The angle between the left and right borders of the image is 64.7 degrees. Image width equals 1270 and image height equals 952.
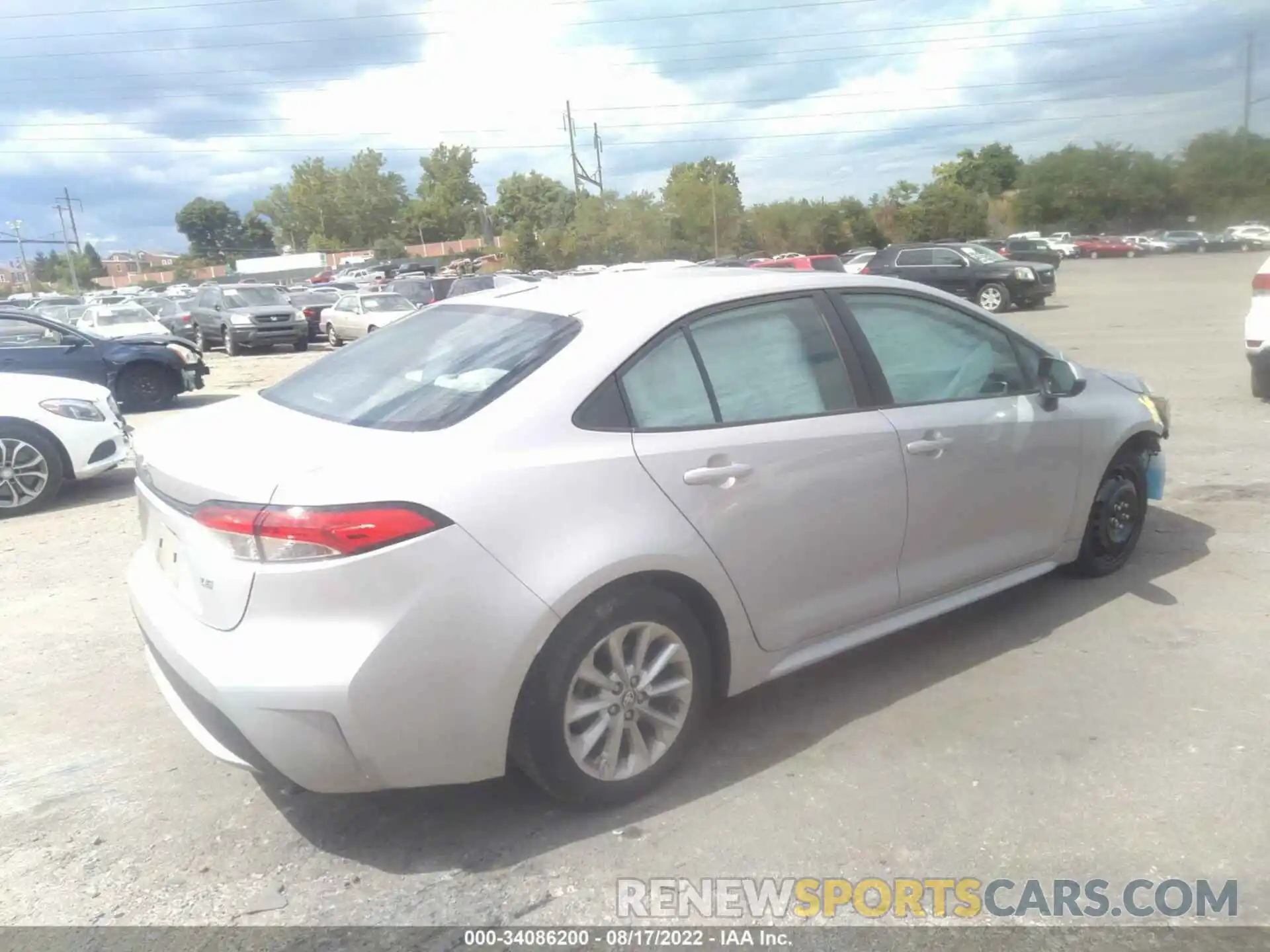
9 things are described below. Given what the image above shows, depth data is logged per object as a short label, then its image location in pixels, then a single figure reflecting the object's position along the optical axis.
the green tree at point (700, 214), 55.06
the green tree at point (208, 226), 136.12
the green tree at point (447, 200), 103.81
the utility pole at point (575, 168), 57.12
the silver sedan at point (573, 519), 2.70
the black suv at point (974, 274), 23.77
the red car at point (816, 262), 19.66
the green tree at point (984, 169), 84.12
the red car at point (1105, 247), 51.66
